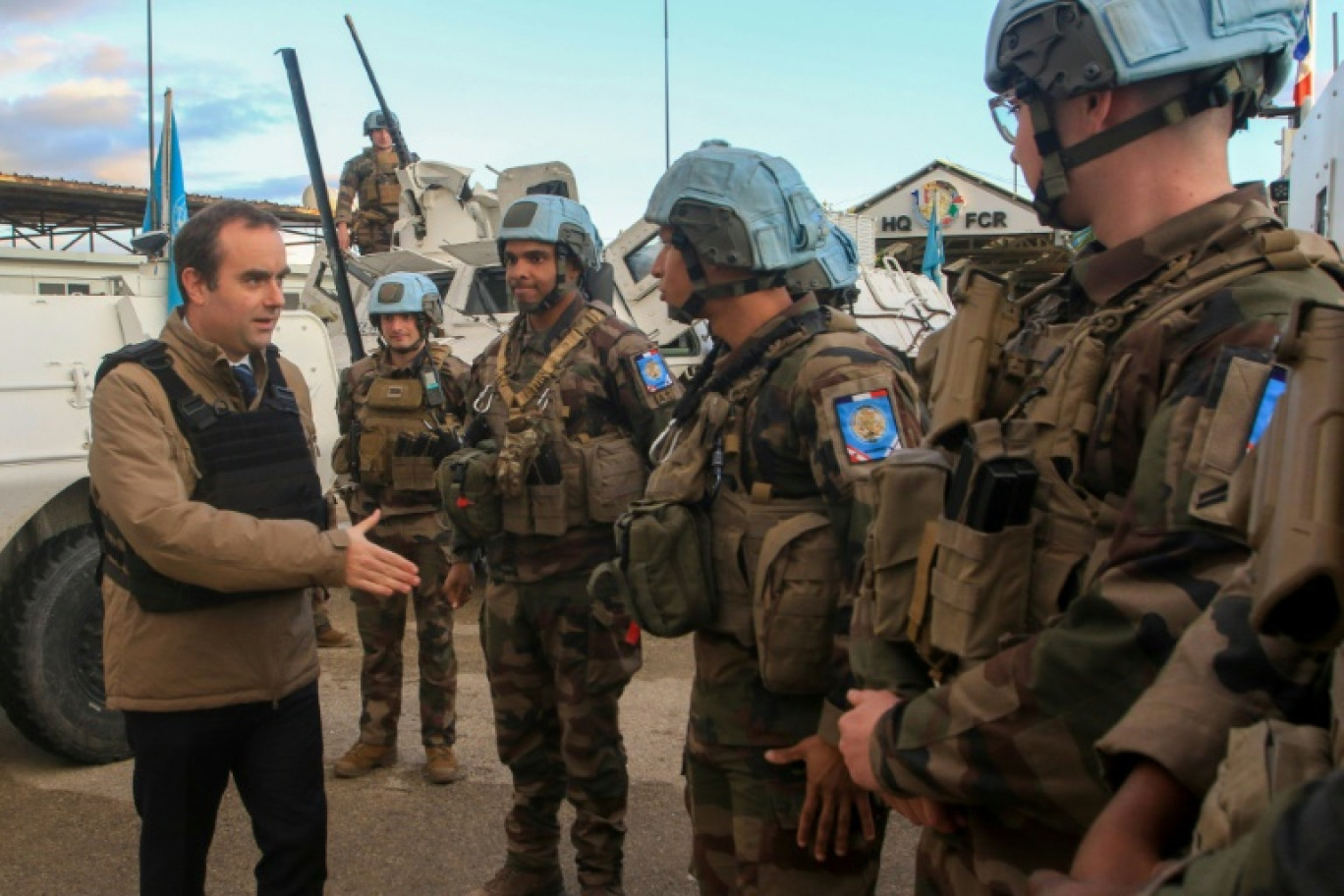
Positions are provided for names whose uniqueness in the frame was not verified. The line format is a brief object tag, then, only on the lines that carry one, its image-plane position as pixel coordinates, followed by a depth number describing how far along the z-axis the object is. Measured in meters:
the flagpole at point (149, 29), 12.45
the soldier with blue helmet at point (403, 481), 4.86
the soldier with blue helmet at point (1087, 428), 1.33
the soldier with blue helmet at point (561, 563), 3.69
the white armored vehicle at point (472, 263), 8.77
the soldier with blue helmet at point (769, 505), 2.40
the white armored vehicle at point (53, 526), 4.36
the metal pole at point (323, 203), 6.70
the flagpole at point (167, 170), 7.91
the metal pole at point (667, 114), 8.66
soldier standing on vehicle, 11.02
